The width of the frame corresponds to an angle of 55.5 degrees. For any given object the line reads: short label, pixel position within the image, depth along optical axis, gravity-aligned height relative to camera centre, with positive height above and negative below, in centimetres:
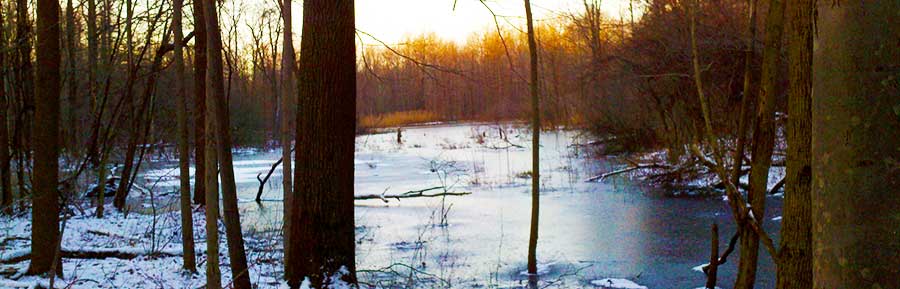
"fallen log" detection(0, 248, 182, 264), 858 -127
